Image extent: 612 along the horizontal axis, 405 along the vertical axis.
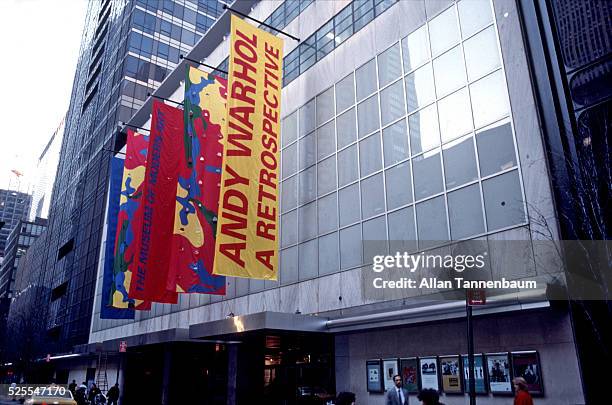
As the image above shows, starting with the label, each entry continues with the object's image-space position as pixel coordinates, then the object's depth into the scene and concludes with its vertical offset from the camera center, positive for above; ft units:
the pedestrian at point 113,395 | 93.45 -6.03
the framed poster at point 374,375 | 54.34 -1.73
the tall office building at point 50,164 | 497.29 +233.04
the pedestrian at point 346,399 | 20.35 -1.60
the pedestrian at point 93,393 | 88.58 -5.36
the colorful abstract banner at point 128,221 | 92.12 +27.83
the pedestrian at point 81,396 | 86.22 -5.77
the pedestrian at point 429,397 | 19.24 -1.48
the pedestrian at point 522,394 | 32.89 -2.42
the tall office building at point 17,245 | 423.23 +100.87
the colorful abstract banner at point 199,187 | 64.85 +23.75
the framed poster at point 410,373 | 50.57 -1.47
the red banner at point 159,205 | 73.15 +25.14
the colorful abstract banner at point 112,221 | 109.50 +32.35
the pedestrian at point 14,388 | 127.21 -6.29
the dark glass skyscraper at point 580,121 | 37.29 +19.70
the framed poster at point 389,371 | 53.06 -1.27
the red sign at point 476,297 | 32.09 +3.96
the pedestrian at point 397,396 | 37.50 -2.79
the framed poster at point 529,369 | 40.24 -0.96
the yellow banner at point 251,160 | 56.54 +24.60
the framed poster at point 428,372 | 48.60 -1.32
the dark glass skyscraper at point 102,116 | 180.14 +101.52
